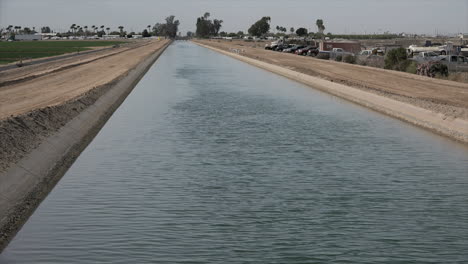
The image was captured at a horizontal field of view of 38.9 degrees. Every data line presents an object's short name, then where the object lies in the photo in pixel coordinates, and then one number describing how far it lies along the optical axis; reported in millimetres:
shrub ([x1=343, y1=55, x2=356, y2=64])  75312
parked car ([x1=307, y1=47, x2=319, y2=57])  98462
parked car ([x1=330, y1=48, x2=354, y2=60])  86000
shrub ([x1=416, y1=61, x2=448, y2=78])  48688
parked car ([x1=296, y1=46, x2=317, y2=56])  102338
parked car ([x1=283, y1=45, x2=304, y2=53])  110894
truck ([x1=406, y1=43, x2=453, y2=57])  79325
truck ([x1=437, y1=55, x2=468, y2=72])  52844
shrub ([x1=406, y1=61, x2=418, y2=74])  55625
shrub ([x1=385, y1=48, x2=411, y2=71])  58375
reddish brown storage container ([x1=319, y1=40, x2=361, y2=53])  105688
